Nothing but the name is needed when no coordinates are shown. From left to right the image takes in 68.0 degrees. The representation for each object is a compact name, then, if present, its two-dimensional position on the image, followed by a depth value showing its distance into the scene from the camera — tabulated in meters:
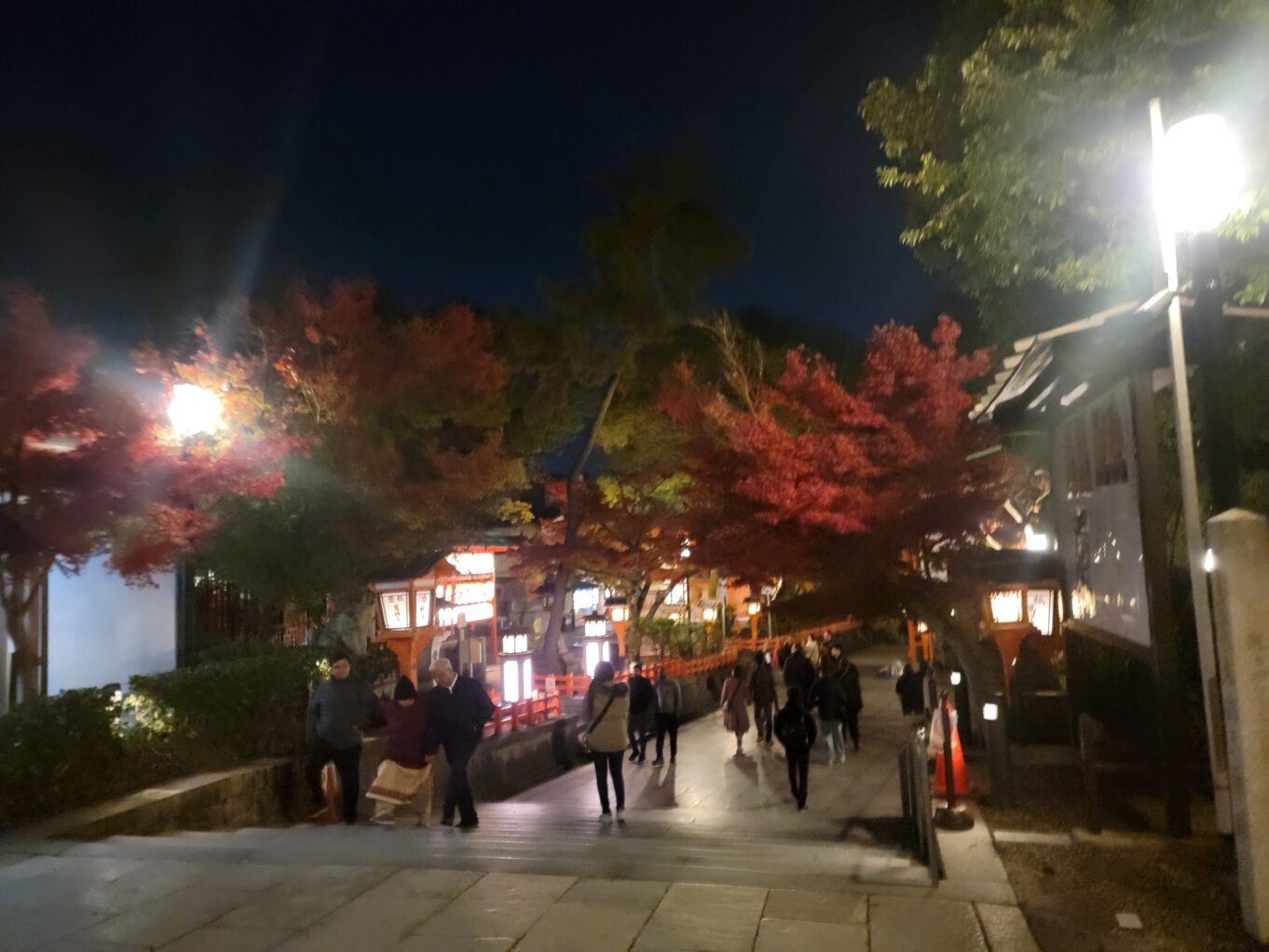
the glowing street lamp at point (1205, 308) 5.79
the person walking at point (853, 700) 15.04
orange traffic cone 9.52
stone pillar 4.94
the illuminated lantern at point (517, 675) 18.72
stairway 5.90
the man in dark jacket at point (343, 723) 9.41
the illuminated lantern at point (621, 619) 26.05
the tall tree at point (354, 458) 14.07
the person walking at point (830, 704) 13.66
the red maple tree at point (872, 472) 11.31
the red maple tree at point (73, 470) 8.96
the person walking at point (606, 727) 9.39
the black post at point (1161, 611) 7.32
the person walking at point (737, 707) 15.61
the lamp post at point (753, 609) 26.78
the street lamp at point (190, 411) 11.31
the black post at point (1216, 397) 5.74
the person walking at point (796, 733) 10.06
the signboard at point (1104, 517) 8.39
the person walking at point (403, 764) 9.04
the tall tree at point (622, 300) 24.86
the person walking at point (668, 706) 14.48
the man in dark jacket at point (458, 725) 8.37
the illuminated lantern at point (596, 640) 23.64
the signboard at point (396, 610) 16.44
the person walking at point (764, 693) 15.88
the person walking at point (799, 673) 14.62
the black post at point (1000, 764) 8.81
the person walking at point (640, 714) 12.54
